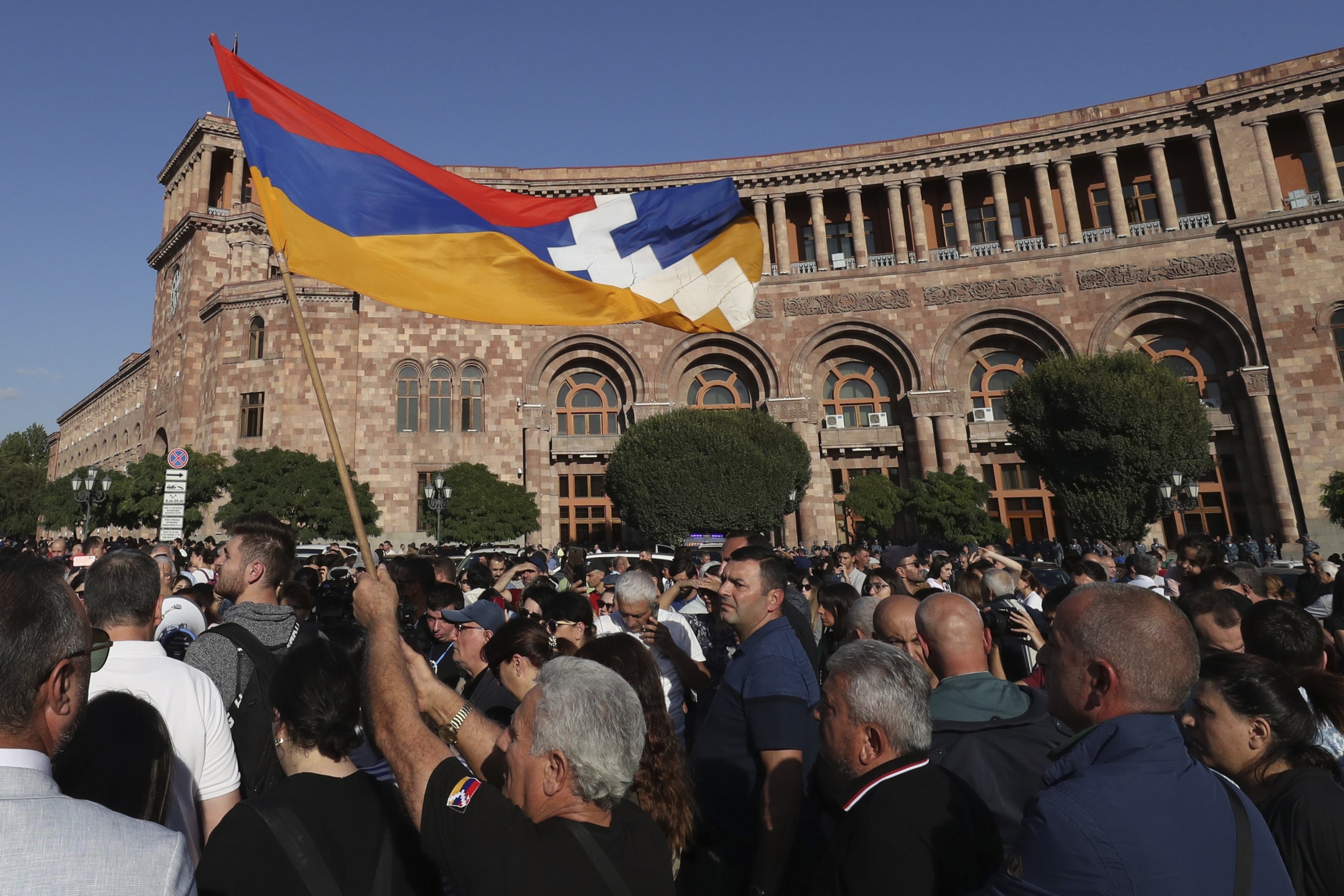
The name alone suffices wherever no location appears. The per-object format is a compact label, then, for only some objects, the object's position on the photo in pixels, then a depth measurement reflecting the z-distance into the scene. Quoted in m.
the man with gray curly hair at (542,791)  1.94
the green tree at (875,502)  26.53
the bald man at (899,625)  4.20
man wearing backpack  3.36
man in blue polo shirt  3.13
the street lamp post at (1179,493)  21.36
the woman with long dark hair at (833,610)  6.59
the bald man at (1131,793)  1.81
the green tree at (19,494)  57.75
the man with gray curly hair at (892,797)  2.24
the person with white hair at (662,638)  4.49
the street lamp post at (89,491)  21.06
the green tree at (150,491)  25.00
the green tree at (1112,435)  23.56
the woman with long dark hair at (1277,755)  2.44
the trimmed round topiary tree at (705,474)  24.88
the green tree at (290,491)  24.08
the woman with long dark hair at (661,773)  2.61
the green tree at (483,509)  25.70
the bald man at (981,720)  2.77
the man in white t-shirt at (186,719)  2.69
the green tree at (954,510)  24.12
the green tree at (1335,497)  23.03
